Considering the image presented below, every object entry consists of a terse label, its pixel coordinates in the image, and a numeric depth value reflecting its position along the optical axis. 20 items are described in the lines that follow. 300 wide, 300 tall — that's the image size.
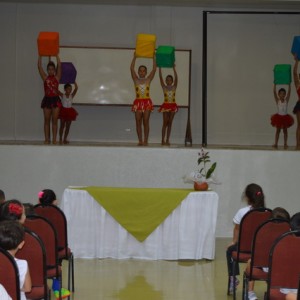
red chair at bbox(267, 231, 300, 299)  4.05
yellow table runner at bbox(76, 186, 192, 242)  7.20
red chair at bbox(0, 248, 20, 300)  3.27
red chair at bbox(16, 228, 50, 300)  4.13
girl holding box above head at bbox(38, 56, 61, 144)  10.39
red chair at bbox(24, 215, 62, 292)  4.79
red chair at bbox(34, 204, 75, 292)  5.56
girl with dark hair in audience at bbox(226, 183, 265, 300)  5.78
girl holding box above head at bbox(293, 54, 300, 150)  10.39
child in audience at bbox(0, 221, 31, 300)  3.44
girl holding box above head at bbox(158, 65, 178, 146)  10.98
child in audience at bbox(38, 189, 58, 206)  6.00
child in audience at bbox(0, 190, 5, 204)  5.32
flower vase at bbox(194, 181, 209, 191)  7.41
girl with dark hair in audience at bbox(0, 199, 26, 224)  4.28
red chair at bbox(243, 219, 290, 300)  4.75
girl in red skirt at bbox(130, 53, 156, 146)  10.10
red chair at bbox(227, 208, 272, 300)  5.38
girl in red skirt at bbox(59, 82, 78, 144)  11.41
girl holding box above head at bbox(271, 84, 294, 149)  11.30
